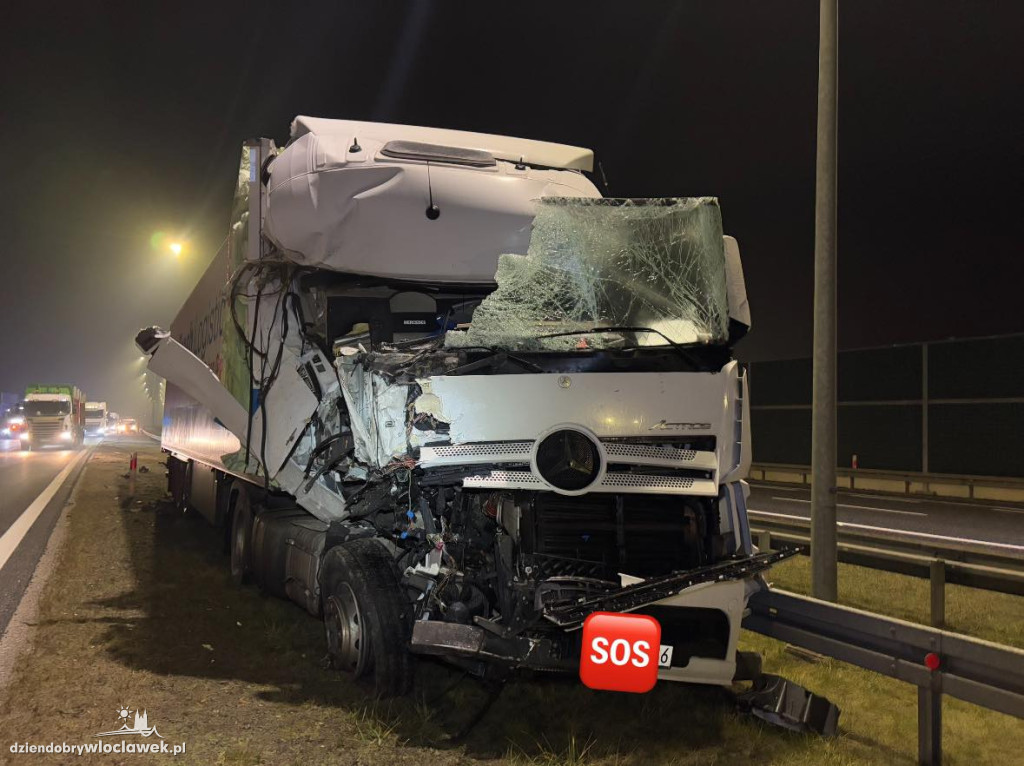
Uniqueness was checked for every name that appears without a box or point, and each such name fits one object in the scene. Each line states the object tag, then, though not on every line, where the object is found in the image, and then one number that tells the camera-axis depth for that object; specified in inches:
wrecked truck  159.0
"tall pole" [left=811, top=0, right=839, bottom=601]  251.4
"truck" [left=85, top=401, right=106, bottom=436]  2497.0
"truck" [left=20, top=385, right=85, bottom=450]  1560.0
